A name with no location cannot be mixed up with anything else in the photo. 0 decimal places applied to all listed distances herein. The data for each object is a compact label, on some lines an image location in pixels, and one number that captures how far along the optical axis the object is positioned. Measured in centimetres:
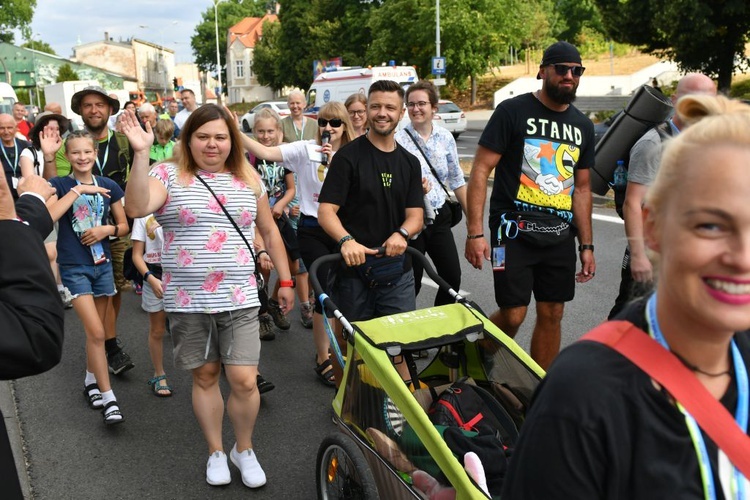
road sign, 2661
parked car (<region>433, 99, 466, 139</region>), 2742
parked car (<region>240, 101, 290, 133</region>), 2936
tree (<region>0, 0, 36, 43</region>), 8100
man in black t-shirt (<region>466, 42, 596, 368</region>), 407
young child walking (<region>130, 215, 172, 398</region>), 502
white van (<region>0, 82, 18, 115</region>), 2654
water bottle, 476
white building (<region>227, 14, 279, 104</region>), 10394
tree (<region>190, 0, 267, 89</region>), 11194
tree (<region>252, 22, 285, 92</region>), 7519
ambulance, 2166
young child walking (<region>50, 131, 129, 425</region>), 463
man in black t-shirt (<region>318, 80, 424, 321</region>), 405
